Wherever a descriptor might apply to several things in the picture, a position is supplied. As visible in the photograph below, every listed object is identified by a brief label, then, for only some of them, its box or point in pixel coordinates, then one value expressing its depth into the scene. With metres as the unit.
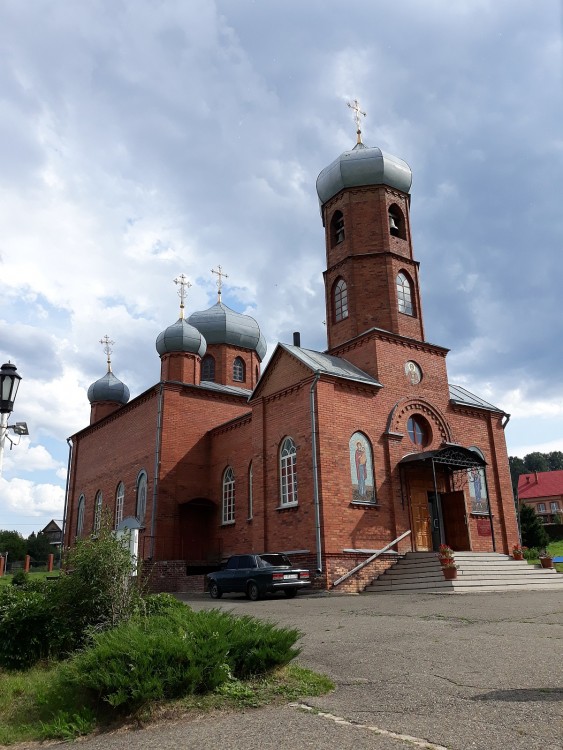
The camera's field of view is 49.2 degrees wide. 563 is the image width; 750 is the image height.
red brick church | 17.47
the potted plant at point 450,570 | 15.16
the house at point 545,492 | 62.19
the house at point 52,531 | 62.29
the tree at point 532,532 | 35.38
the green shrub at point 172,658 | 4.92
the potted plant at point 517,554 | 18.20
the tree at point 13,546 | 48.94
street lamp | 8.34
